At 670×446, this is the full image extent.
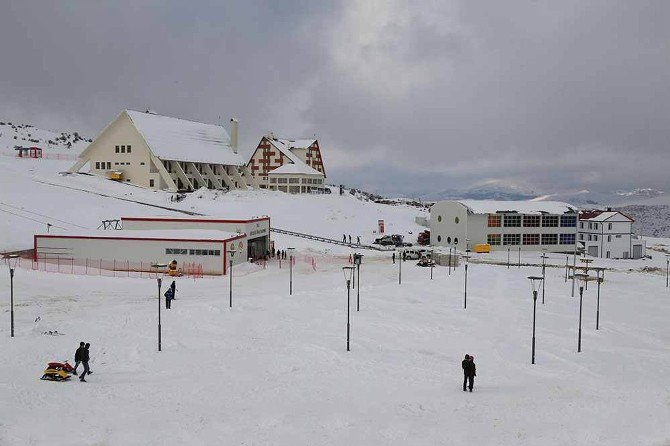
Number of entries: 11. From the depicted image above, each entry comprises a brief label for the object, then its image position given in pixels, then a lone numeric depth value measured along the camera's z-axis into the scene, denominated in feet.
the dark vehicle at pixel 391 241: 234.99
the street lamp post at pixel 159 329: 79.61
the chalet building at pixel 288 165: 331.77
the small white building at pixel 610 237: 251.80
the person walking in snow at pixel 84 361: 65.82
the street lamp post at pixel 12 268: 83.71
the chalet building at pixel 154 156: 294.25
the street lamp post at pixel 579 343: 89.10
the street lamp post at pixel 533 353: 82.83
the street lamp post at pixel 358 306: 112.60
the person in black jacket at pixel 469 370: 66.69
